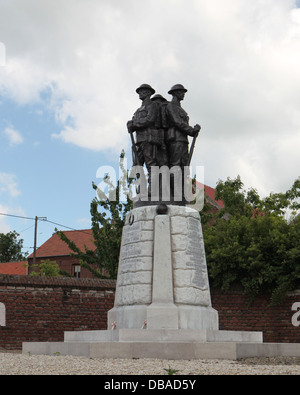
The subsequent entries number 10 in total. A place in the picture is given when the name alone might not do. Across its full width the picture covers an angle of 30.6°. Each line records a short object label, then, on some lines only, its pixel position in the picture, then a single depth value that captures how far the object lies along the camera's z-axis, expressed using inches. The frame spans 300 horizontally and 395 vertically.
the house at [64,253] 1643.7
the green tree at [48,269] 1300.4
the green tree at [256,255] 606.2
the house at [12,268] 1717.5
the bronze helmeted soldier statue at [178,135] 453.1
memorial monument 341.7
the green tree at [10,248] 2123.5
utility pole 1524.1
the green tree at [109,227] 826.2
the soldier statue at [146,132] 451.2
